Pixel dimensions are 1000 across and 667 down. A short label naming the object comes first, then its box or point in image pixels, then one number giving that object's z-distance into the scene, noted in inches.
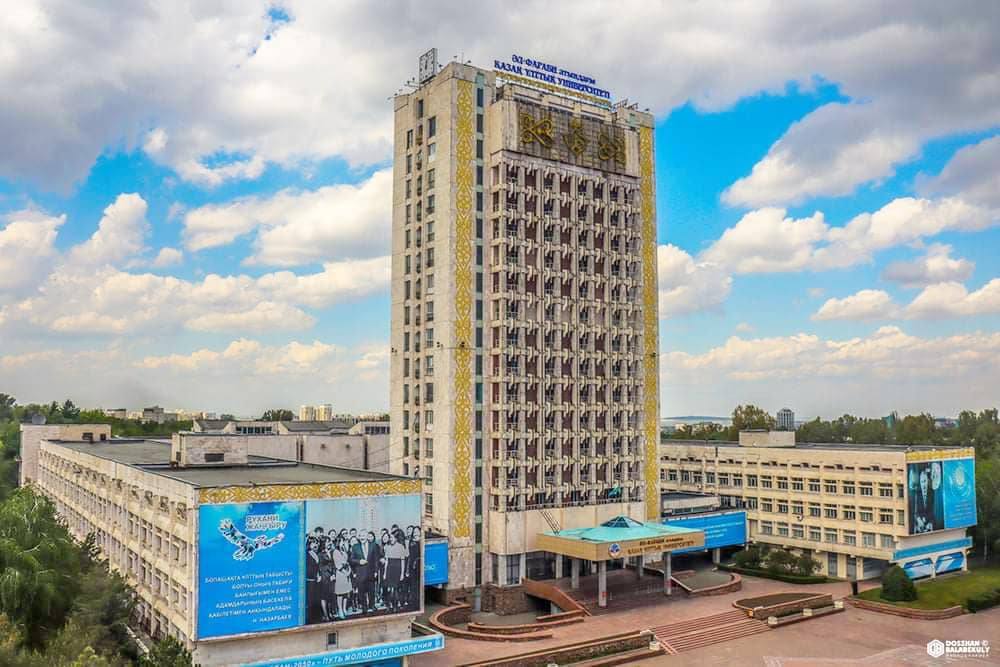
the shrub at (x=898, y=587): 2795.3
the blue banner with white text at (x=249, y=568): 1754.4
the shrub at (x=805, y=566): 3142.2
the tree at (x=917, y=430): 5462.6
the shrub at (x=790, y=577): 3107.8
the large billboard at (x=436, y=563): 2583.7
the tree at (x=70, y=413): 7269.7
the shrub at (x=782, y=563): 3166.8
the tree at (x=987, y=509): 3481.8
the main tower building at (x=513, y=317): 2743.6
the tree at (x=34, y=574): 1787.6
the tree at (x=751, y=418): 5556.1
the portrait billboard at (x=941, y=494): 3097.9
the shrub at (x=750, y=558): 3277.6
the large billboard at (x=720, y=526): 3235.7
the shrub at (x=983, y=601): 2783.0
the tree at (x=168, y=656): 1608.0
